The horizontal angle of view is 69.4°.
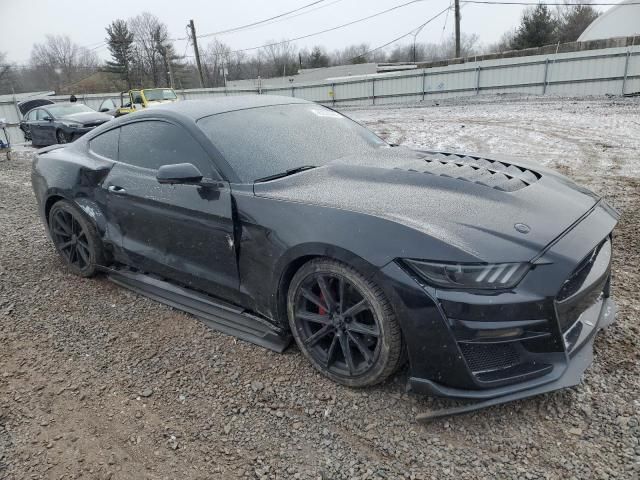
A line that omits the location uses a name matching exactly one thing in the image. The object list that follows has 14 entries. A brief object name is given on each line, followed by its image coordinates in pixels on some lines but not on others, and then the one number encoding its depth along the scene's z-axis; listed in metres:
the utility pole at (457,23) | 28.08
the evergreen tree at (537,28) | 34.31
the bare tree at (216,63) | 65.19
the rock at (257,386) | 2.62
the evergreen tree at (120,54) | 57.19
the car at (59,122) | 13.42
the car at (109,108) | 17.94
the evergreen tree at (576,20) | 43.41
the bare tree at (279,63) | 63.78
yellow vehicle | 19.28
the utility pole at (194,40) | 40.31
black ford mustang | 2.07
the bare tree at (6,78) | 56.78
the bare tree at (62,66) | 65.11
